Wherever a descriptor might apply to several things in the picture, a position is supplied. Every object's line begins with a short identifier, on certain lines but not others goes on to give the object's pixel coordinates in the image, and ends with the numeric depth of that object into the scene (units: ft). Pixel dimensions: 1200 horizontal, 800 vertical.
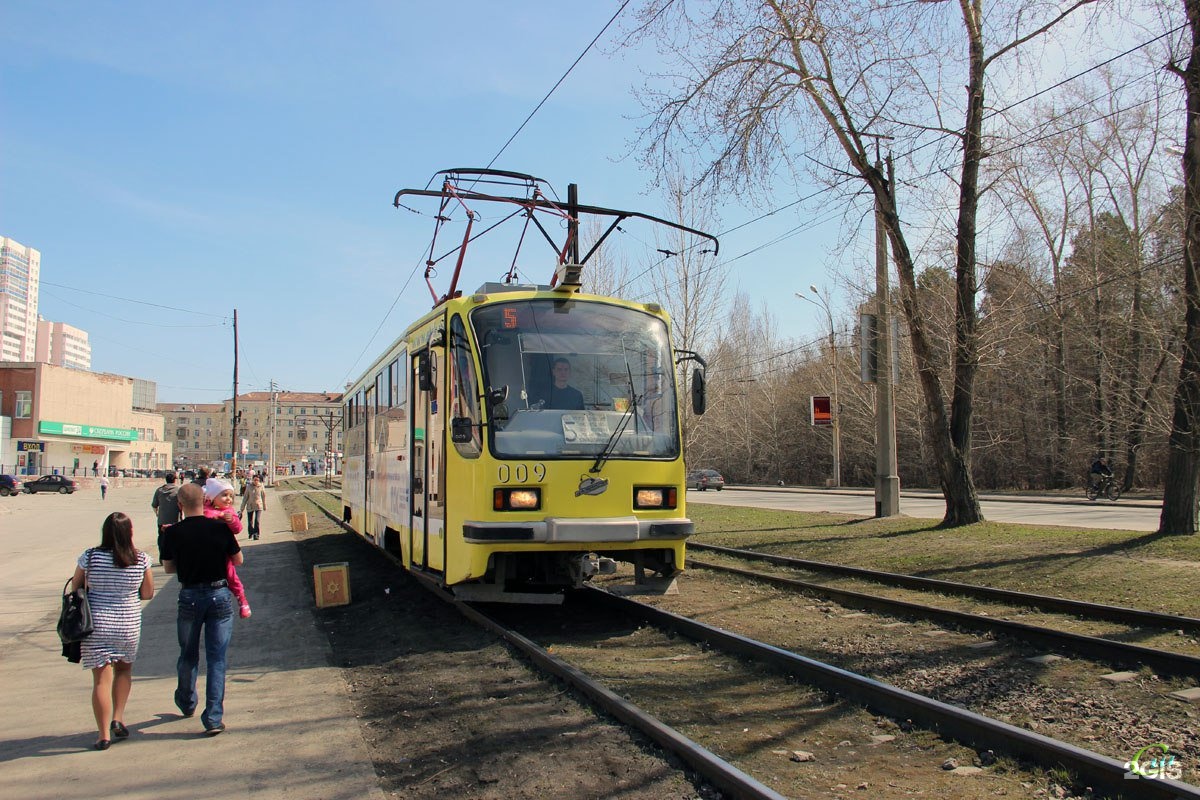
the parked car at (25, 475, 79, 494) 177.47
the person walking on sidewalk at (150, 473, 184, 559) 46.40
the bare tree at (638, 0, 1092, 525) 54.29
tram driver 28.40
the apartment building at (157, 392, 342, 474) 487.61
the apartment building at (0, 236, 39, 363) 602.44
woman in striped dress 18.04
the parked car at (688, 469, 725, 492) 163.12
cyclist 99.65
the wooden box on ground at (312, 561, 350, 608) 36.63
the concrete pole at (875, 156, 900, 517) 62.54
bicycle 99.76
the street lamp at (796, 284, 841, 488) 146.78
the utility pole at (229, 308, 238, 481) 154.91
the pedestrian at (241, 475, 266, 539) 71.87
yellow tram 27.14
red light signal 91.45
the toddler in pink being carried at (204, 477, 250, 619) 21.68
